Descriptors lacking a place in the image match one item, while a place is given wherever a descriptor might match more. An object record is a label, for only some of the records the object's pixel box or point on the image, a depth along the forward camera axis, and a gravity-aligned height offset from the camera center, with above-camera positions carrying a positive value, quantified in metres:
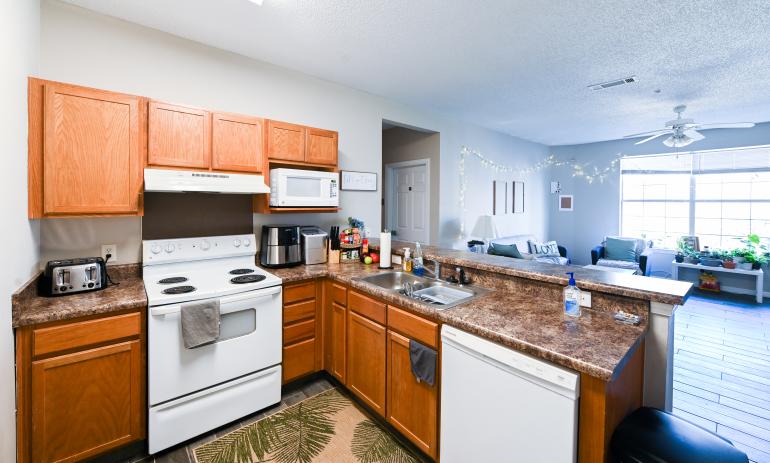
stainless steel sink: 2.15 -0.42
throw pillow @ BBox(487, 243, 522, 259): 4.80 -0.33
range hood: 2.08 +0.29
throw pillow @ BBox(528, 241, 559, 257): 6.19 -0.39
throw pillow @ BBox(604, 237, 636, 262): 5.93 -0.37
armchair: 5.50 -0.54
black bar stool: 1.10 -0.74
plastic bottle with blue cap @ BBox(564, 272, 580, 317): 1.61 -0.35
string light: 5.18 +1.14
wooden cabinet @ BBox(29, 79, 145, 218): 1.81 +0.43
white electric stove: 1.85 -0.73
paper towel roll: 2.76 -0.20
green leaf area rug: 1.89 -1.30
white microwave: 2.62 +0.32
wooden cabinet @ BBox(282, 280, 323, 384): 2.42 -0.78
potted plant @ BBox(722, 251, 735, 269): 5.14 -0.47
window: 5.29 +0.59
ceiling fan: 3.86 +1.17
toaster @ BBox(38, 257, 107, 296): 1.81 -0.30
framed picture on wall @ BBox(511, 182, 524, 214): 6.35 +0.59
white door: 4.95 +0.36
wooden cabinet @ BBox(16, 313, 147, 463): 1.56 -0.84
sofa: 5.95 -0.32
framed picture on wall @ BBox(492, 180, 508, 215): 5.89 +0.55
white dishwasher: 1.17 -0.70
